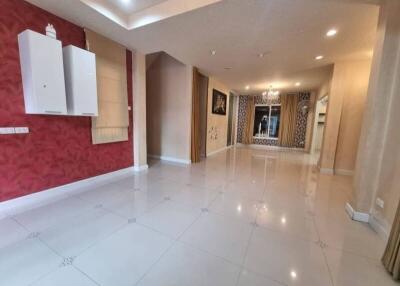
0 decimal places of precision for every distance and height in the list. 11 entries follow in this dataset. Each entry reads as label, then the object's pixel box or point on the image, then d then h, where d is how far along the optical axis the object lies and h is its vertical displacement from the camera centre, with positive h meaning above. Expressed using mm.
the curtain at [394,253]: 1355 -1042
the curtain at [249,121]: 8805 +114
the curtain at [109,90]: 3043 +579
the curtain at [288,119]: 7973 +248
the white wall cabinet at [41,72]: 2059 +577
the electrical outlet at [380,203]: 1966 -893
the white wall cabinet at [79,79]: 2436 +580
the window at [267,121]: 8625 +140
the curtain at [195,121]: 4793 +20
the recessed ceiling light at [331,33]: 2669 +1484
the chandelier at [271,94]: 6414 +1119
